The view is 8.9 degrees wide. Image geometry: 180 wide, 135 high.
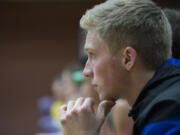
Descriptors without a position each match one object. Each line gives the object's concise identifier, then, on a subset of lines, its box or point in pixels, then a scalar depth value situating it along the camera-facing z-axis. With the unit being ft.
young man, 9.18
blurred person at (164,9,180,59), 10.08
